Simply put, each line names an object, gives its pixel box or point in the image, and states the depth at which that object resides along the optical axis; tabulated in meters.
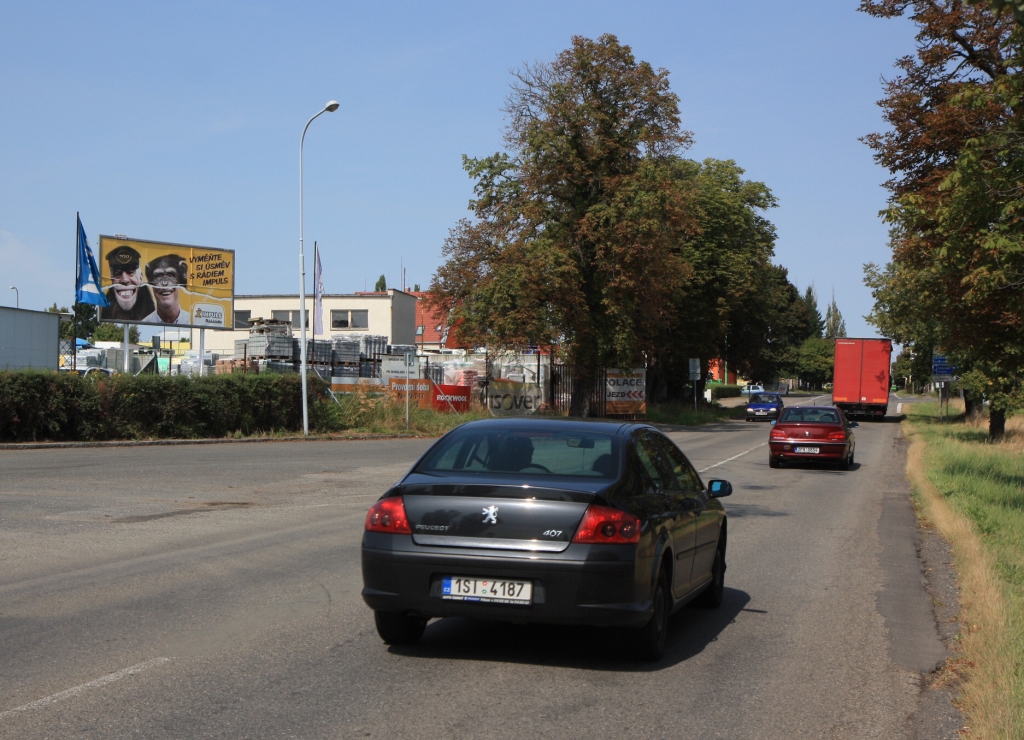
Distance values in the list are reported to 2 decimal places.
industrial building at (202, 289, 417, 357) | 76.50
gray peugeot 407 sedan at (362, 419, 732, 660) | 6.00
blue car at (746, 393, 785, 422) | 61.28
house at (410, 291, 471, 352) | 81.23
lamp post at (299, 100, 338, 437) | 31.33
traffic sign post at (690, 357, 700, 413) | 59.70
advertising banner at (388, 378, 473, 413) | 42.09
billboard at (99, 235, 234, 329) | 39.19
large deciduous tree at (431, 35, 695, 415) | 42.62
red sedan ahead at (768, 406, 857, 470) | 24.80
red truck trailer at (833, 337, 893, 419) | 53.44
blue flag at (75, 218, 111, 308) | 37.97
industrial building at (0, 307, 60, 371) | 43.41
